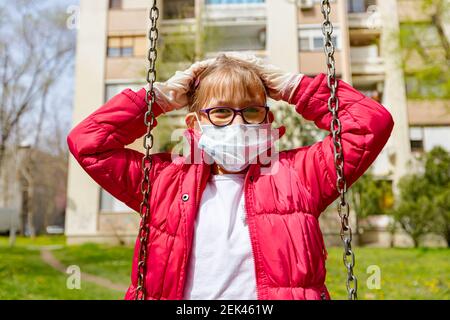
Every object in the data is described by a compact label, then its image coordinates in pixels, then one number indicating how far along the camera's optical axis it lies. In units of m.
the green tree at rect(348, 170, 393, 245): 11.78
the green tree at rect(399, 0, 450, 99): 10.53
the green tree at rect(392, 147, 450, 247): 9.99
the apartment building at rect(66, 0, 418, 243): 13.01
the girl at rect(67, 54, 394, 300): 1.36
